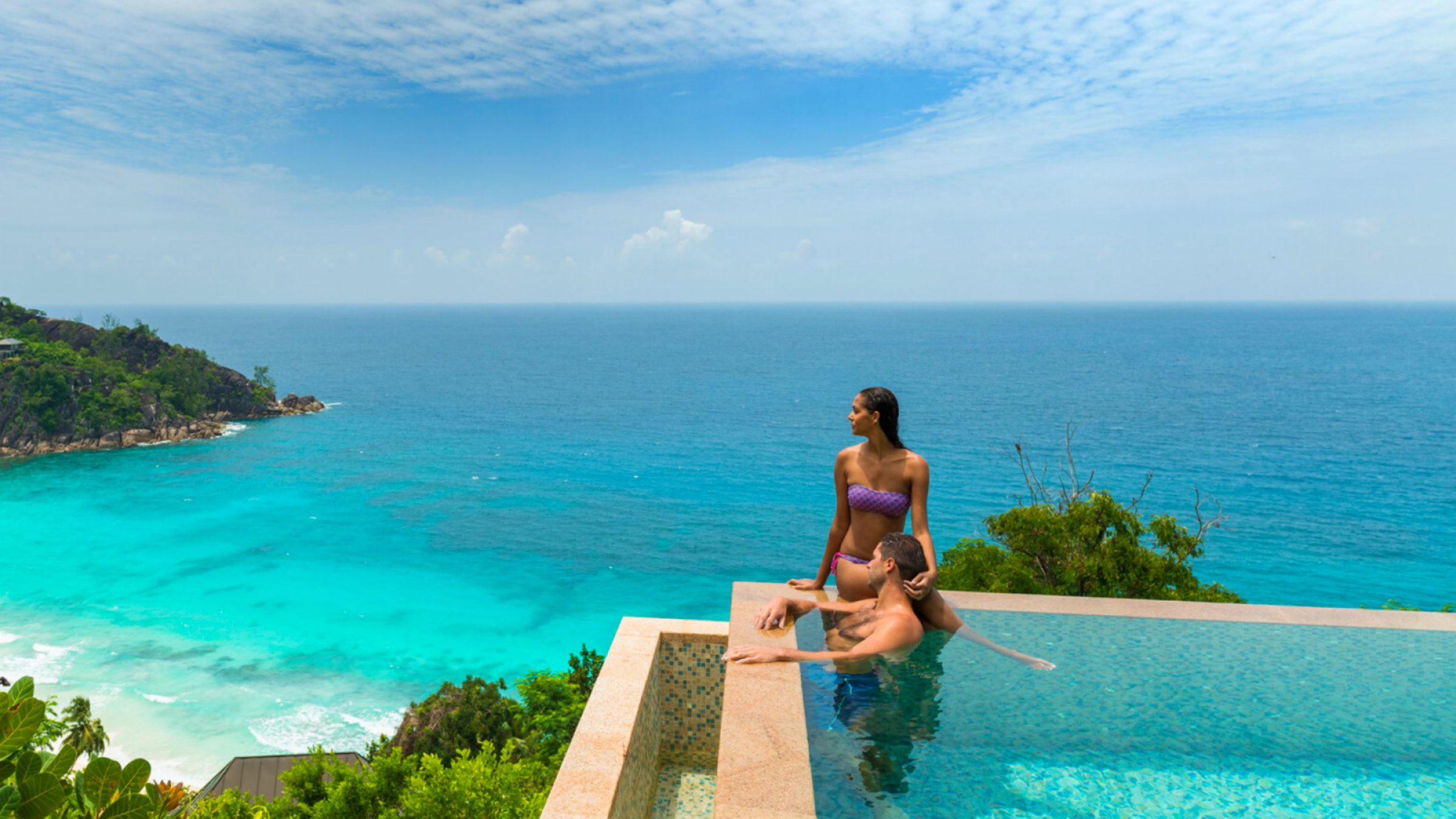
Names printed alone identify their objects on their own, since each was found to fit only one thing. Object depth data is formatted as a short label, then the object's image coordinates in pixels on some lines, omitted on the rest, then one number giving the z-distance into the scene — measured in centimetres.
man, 683
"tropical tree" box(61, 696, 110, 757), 1998
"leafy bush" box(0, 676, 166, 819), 305
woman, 714
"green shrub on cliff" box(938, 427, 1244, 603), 1361
